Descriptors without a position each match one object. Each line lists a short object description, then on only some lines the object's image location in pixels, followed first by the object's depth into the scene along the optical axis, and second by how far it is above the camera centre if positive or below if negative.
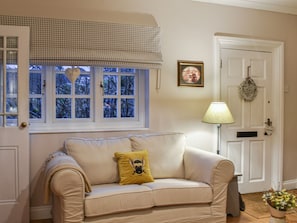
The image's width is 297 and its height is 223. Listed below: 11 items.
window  3.39 +0.09
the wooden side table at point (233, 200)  3.30 -1.00
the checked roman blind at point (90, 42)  3.10 +0.68
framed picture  3.76 +0.41
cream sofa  2.45 -0.71
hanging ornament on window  3.36 +0.36
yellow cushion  2.89 -0.59
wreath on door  4.11 +0.24
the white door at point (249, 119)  4.07 -0.16
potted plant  2.13 -0.67
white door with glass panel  2.95 -0.17
